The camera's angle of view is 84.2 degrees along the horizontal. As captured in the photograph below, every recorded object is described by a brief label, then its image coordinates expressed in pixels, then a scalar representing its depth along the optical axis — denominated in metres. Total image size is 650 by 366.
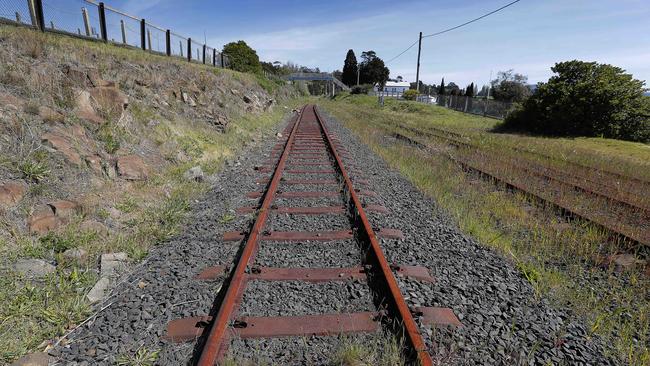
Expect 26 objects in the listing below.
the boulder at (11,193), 3.97
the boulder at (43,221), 3.91
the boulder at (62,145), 5.17
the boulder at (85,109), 6.38
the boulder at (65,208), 4.26
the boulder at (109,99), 6.98
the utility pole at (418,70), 43.41
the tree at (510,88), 59.19
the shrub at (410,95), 49.23
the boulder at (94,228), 4.20
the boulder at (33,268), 3.26
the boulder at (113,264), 3.52
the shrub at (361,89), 83.81
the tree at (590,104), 17.19
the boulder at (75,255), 3.63
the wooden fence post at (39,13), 9.46
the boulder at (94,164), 5.45
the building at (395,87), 107.03
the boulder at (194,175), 6.89
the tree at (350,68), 103.31
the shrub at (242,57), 35.16
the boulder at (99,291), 3.10
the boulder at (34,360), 2.31
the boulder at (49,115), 5.52
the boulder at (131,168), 5.93
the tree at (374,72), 96.59
